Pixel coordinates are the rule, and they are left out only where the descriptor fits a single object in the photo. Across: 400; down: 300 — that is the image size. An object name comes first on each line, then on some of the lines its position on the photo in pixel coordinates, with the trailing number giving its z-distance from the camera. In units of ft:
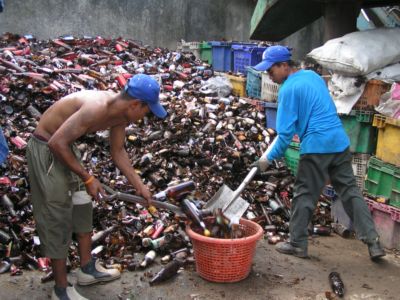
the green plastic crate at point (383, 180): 17.24
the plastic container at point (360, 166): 19.13
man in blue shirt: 15.43
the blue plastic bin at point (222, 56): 34.81
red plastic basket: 13.47
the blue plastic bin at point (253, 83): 28.17
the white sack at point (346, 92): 18.95
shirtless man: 11.68
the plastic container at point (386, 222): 17.25
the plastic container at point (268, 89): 25.95
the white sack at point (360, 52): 18.54
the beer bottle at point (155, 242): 15.90
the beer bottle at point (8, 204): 16.43
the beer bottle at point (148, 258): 15.03
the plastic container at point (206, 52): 38.06
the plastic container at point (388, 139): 17.38
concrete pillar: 22.48
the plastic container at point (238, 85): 29.79
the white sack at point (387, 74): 18.86
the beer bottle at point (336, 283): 14.20
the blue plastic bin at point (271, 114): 25.27
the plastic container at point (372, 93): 18.67
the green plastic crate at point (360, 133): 19.04
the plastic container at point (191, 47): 39.47
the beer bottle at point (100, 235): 15.83
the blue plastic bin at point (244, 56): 31.04
